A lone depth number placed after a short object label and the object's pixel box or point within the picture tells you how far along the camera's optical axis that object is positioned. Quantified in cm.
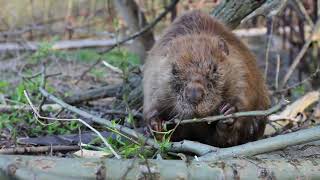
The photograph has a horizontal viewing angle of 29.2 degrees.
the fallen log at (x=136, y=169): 210
